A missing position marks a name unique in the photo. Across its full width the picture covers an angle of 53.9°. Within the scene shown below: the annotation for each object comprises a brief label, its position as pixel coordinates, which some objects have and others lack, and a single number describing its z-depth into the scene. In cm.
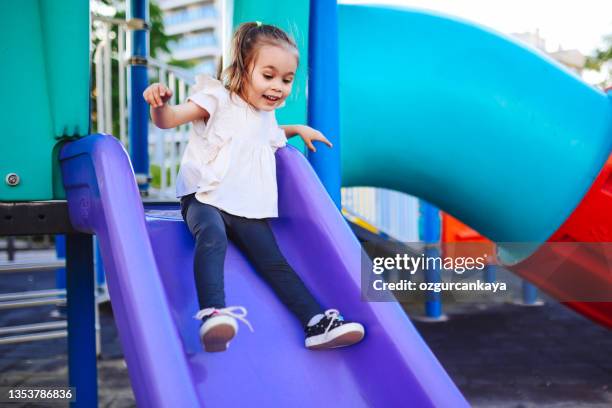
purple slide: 148
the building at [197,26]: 5481
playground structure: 163
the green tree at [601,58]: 1756
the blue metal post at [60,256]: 462
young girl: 187
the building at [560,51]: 2285
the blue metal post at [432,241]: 538
